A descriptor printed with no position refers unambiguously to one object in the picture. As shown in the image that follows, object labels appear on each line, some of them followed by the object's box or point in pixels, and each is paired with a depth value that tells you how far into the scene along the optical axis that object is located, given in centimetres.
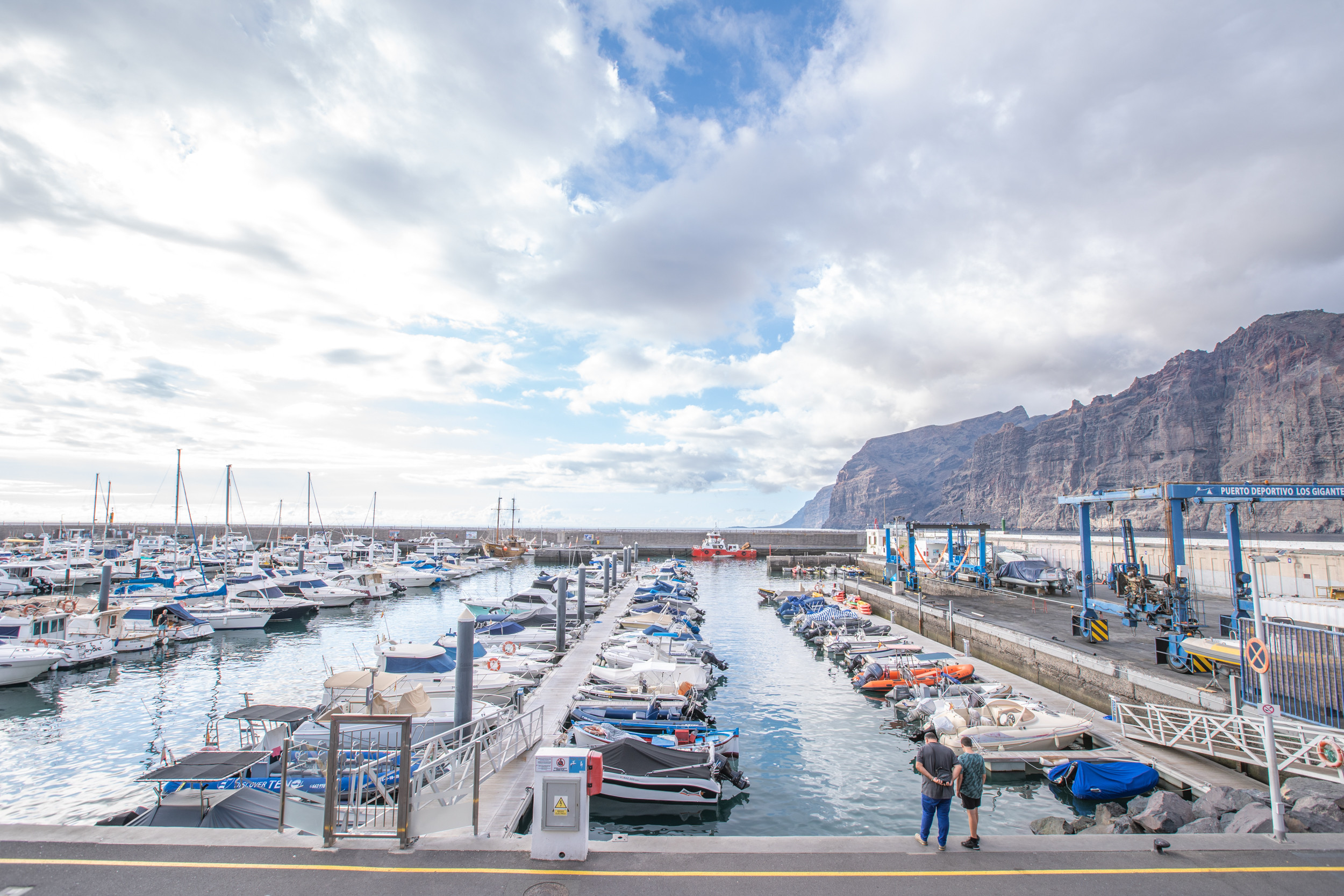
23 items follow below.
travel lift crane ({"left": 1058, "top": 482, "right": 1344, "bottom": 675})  2089
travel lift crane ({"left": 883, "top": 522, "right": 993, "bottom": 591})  4625
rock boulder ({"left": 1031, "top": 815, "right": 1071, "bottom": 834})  1329
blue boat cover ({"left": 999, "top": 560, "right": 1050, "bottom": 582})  4472
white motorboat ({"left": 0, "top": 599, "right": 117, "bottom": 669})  3036
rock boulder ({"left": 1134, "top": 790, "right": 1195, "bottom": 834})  1188
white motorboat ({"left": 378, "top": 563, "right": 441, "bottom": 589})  6538
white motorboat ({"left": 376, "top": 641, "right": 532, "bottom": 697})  2231
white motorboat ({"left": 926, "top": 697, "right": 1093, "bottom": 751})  1808
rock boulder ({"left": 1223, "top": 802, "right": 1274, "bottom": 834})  998
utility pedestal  823
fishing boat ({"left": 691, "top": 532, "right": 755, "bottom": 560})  10881
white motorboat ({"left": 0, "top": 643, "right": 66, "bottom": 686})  2698
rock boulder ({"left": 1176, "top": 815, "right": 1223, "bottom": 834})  1124
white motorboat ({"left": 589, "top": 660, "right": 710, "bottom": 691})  2411
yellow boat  1836
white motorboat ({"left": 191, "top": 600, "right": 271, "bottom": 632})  4097
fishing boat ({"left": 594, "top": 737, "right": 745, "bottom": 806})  1591
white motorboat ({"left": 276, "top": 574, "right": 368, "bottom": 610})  5300
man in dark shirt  879
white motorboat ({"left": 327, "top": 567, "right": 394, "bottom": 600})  5731
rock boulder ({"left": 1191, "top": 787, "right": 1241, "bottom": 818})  1190
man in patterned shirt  894
